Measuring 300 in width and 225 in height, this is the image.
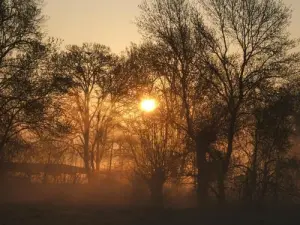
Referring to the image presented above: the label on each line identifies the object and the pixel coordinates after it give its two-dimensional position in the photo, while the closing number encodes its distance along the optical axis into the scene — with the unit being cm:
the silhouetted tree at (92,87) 4541
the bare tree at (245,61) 2994
